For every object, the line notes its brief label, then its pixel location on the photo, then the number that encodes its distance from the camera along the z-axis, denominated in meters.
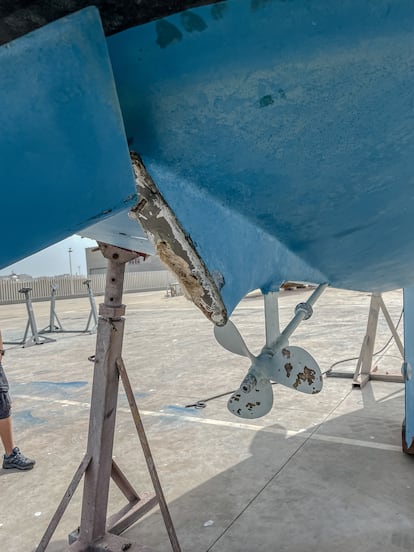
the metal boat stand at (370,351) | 5.50
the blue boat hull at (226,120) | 0.86
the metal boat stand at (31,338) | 9.45
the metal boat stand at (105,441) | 2.50
